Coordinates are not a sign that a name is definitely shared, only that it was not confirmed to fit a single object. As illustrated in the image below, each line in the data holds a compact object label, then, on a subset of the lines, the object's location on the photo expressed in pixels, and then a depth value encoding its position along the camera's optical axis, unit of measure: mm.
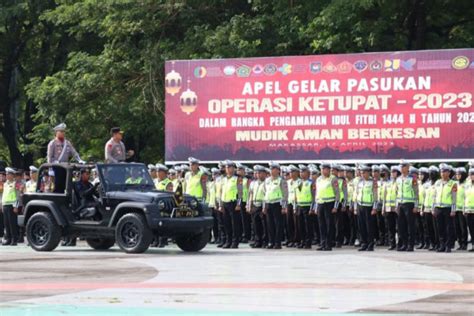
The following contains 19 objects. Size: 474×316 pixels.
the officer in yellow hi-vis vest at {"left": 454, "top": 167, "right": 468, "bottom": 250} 26141
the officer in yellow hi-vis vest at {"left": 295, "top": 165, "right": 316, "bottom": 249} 27662
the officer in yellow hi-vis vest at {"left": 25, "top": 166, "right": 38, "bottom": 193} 31102
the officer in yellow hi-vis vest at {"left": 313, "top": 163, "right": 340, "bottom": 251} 26812
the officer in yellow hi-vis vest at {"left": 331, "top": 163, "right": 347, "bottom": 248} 27578
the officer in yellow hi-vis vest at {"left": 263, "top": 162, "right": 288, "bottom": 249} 27375
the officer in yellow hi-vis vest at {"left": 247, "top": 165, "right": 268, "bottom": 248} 27719
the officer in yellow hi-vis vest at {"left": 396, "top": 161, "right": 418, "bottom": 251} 26172
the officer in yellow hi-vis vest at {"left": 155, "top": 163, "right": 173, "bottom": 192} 29020
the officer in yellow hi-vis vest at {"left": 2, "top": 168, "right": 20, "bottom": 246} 29984
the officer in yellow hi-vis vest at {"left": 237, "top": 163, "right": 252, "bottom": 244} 28344
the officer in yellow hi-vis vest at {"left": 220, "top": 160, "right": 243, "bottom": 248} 27844
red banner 28500
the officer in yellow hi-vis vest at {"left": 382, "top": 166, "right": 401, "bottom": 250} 26656
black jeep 24438
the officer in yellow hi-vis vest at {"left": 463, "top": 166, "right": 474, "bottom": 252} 25812
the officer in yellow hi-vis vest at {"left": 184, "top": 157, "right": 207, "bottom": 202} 28734
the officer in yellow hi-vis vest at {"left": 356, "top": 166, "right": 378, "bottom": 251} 26844
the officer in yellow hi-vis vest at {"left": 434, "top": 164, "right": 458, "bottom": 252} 26094
